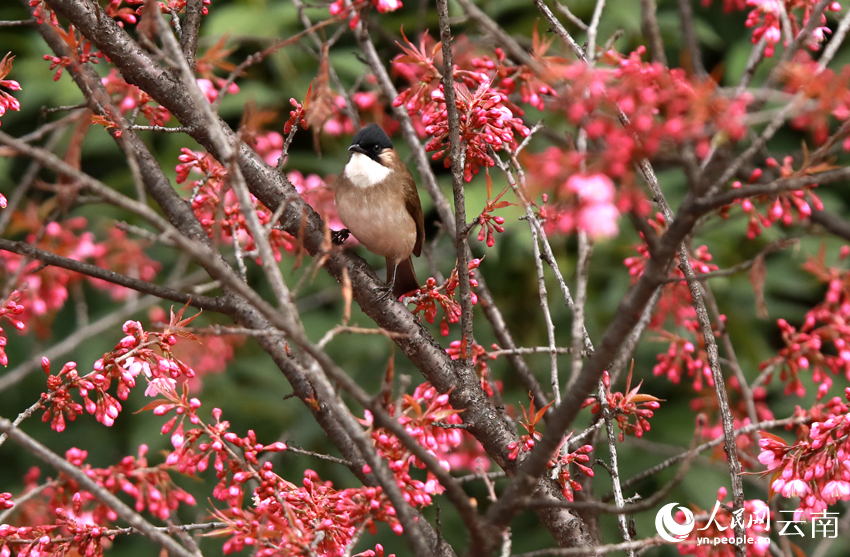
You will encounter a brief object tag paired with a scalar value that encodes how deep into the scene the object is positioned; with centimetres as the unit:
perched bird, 856
